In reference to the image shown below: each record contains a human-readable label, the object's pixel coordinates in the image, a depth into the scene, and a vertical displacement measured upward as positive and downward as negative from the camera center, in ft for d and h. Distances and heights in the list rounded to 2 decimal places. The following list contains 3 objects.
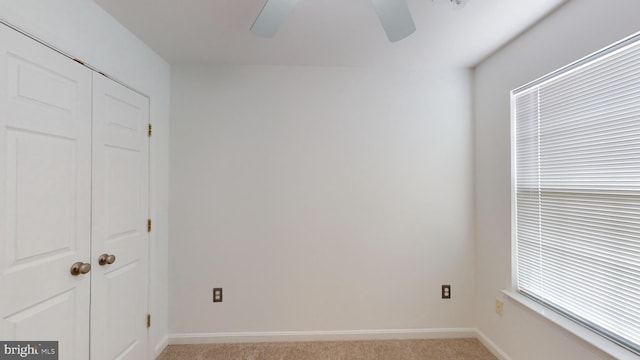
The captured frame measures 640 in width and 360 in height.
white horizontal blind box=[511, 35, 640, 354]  4.45 -0.19
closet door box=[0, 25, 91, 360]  3.84 -0.17
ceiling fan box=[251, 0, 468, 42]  4.21 +2.70
